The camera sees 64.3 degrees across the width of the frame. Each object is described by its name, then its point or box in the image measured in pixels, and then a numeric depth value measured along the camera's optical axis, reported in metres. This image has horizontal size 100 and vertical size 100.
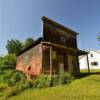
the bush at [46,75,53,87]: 8.30
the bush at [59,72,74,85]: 8.49
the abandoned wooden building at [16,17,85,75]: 11.16
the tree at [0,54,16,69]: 20.21
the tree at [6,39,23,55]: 36.93
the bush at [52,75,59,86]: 8.46
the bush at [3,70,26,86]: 9.70
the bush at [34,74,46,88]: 8.23
